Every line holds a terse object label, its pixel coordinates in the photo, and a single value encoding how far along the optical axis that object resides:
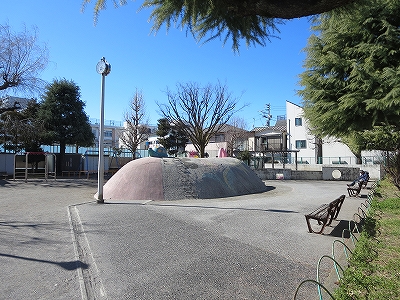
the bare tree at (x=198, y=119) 26.31
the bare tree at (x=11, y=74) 21.39
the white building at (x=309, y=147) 37.58
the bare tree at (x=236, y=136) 44.88
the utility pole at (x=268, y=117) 67.06
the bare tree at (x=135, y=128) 38.28
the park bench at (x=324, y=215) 6.62
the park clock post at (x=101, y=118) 11.02
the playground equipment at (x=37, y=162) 27.73
